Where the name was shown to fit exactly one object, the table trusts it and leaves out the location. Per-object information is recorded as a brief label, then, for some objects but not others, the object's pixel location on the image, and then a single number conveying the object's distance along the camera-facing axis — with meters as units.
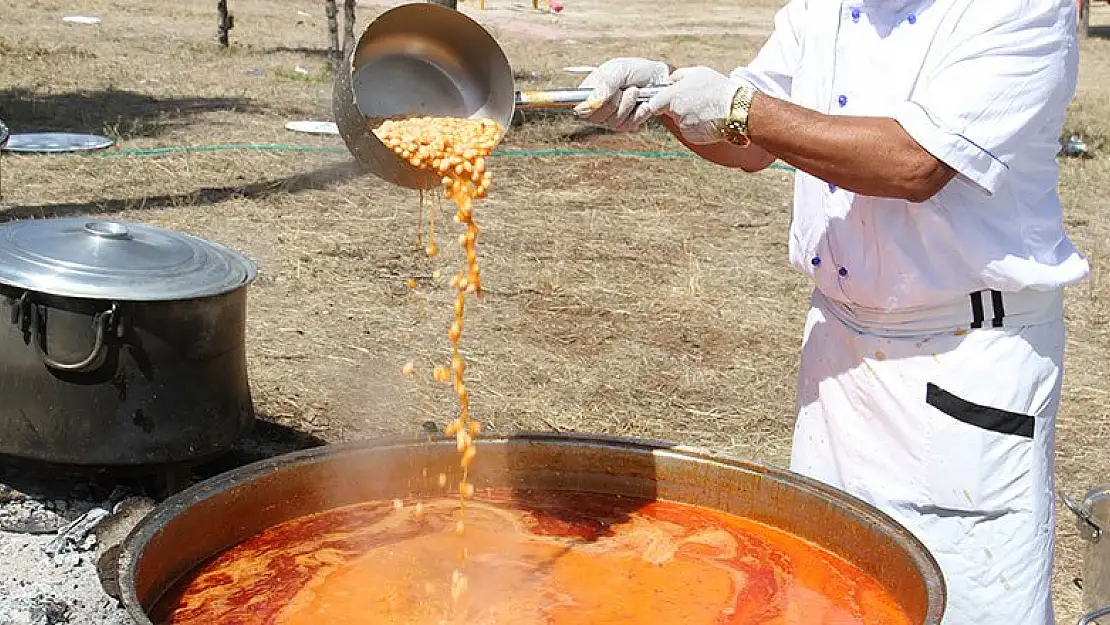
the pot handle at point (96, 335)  3.40
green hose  8.34
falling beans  2.55
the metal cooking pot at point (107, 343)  3.42
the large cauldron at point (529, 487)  2.29
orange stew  2.44
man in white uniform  2.34
